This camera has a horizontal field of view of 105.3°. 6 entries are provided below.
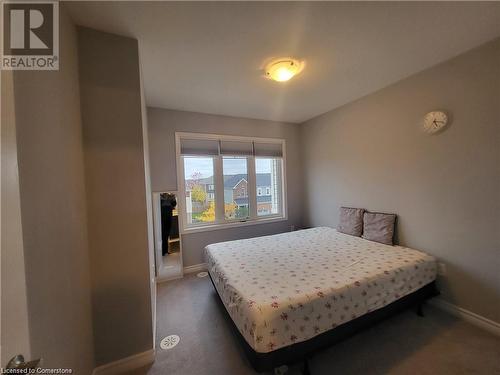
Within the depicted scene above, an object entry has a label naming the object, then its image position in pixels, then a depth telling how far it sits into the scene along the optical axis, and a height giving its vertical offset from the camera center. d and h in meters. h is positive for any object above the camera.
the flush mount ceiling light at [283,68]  1.83 +1.14
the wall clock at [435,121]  1.94 +0.58
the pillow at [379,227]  2.39 -0.62
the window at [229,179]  3.14 +0.11
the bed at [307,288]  1.26 -0.85
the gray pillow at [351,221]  2.75 -0.60
